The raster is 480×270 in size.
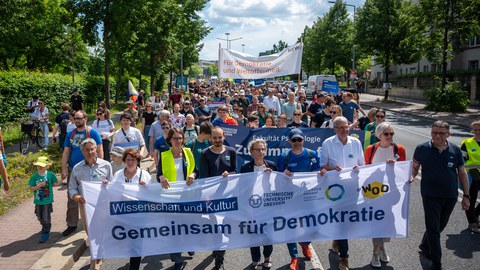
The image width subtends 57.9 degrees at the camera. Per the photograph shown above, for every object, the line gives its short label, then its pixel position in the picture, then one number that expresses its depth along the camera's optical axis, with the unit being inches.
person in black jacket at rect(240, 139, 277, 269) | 209.1
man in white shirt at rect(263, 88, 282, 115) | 517.3
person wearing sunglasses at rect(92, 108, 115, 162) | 356.5
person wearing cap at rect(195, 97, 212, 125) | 466.8
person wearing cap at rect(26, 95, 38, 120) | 557.9
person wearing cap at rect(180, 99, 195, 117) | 443.9
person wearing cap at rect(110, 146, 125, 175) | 236.4
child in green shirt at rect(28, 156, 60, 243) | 246.8
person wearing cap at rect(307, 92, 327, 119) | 438.3
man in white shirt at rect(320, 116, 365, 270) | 212.7
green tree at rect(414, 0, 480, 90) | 1041.5
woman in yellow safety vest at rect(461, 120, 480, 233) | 253.4
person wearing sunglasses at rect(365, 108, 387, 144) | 287.0
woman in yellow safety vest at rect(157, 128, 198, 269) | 217.0
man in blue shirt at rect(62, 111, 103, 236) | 255.9
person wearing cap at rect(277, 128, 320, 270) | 209.8
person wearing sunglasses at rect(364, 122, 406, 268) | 215.9
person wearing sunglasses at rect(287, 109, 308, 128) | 346.6
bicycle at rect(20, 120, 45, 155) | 522.6
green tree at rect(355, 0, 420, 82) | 1435.8
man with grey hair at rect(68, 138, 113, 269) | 216.1
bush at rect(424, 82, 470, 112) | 1083.9
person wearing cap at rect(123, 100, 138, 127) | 479.8
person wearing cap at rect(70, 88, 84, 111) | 630.5
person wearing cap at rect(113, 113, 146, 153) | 302.5
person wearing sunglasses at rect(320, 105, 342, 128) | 338.6
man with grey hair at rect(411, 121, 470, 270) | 200.7
